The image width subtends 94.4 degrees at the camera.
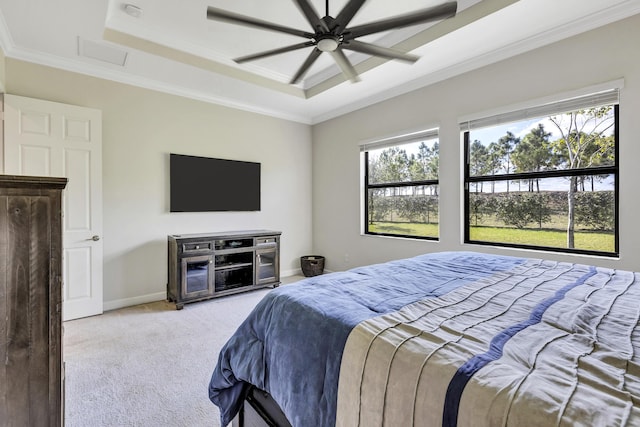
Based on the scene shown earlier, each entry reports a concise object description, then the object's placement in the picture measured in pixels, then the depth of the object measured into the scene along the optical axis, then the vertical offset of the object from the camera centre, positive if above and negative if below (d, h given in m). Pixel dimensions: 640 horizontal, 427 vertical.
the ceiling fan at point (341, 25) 1.83 +1.23
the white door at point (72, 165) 2.90 +0.49
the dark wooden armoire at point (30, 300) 1.14 -0.35
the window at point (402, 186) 3.87 +0.36
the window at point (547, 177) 2.61 +0.33
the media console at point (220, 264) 3.54 -0.68
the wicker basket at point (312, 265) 4.90 -0.90
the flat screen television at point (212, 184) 3.93 +0.39
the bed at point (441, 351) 0.67 -0.40
